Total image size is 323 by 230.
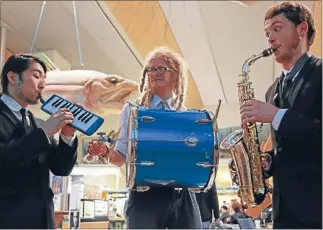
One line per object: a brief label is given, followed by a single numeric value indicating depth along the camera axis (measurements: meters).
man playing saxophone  1.38
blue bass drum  1.66
